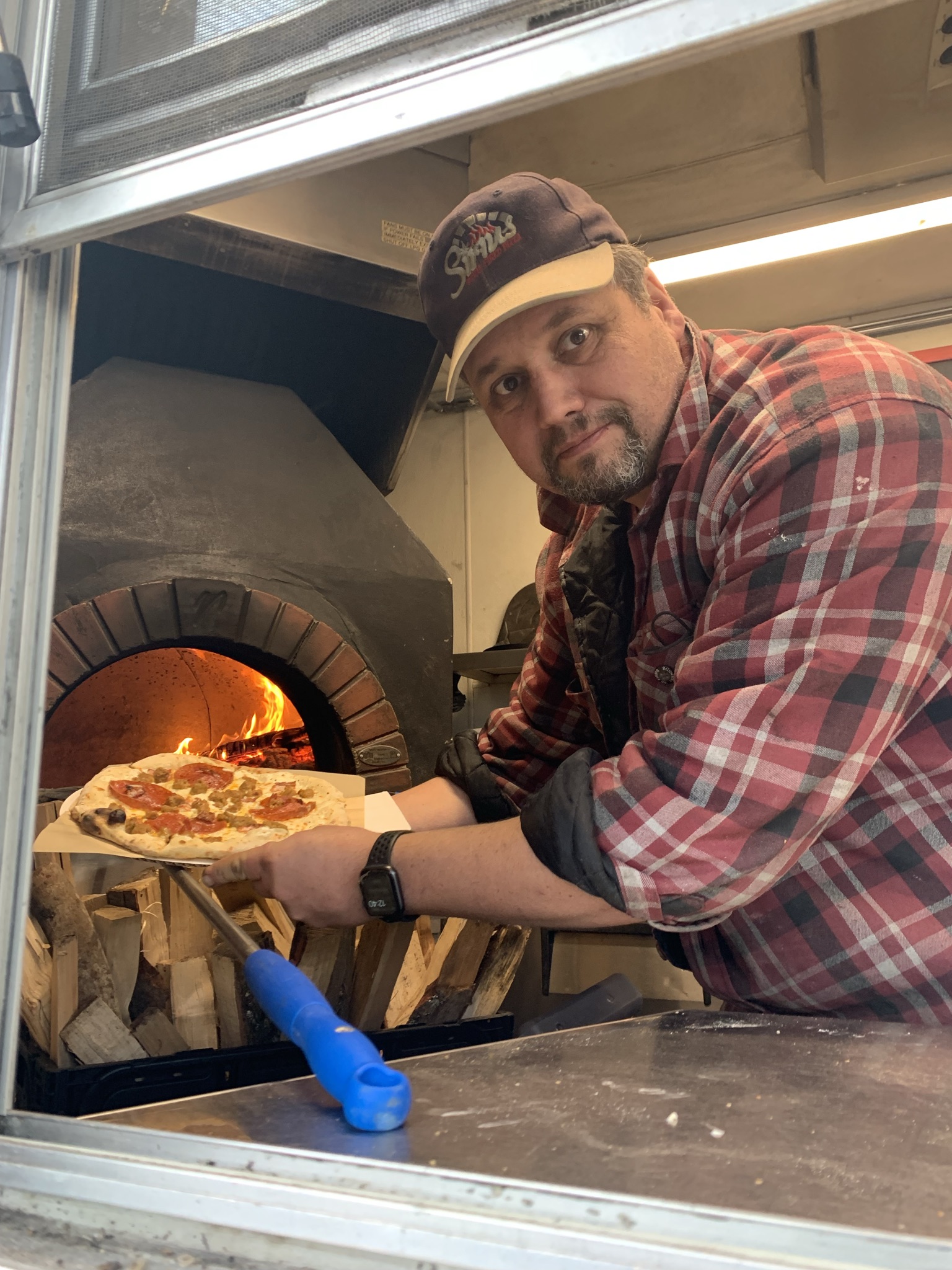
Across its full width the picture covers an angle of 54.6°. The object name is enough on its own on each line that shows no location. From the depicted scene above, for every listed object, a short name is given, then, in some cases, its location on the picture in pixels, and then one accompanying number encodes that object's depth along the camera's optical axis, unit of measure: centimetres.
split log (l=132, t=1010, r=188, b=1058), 161
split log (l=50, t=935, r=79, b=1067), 153
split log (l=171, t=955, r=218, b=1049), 168
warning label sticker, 272
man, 97
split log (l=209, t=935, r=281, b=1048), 172
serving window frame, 46
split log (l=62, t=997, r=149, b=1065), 154
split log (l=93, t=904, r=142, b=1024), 165
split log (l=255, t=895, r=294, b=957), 201
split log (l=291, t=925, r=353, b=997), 169
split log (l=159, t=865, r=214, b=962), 184
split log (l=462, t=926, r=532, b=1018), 194
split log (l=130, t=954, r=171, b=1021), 173
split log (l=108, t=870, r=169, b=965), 190
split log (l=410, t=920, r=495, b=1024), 188
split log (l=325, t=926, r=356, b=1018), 174
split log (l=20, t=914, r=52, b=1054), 158
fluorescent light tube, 301
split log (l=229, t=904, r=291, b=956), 180
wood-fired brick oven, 251
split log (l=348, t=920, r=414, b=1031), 167
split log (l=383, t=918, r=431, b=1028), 187
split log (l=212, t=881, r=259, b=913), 196
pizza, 178
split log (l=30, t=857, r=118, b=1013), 160
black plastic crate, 136
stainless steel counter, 55
